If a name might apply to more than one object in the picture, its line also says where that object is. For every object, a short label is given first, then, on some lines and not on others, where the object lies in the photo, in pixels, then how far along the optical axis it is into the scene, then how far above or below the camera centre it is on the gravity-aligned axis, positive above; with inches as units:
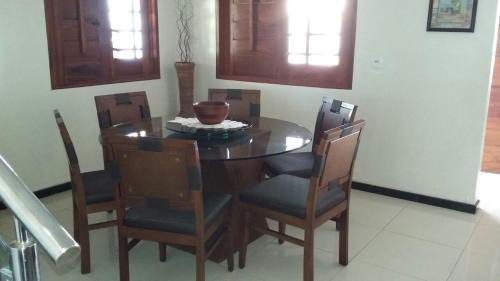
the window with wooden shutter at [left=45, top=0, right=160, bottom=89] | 140.8 +3.5
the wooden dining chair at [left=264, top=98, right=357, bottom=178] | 114.0 -24.9
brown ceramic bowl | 105.0 -13.9
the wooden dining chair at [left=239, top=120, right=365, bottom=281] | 84.7 -29.2
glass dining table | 90.7 -19.6
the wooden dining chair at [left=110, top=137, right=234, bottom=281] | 74.4 -25.1
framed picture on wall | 122.6 +11.1
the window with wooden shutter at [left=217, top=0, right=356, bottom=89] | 148.0 +4.3
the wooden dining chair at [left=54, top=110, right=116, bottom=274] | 92.7 -30.9
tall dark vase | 174.7 -12.0
